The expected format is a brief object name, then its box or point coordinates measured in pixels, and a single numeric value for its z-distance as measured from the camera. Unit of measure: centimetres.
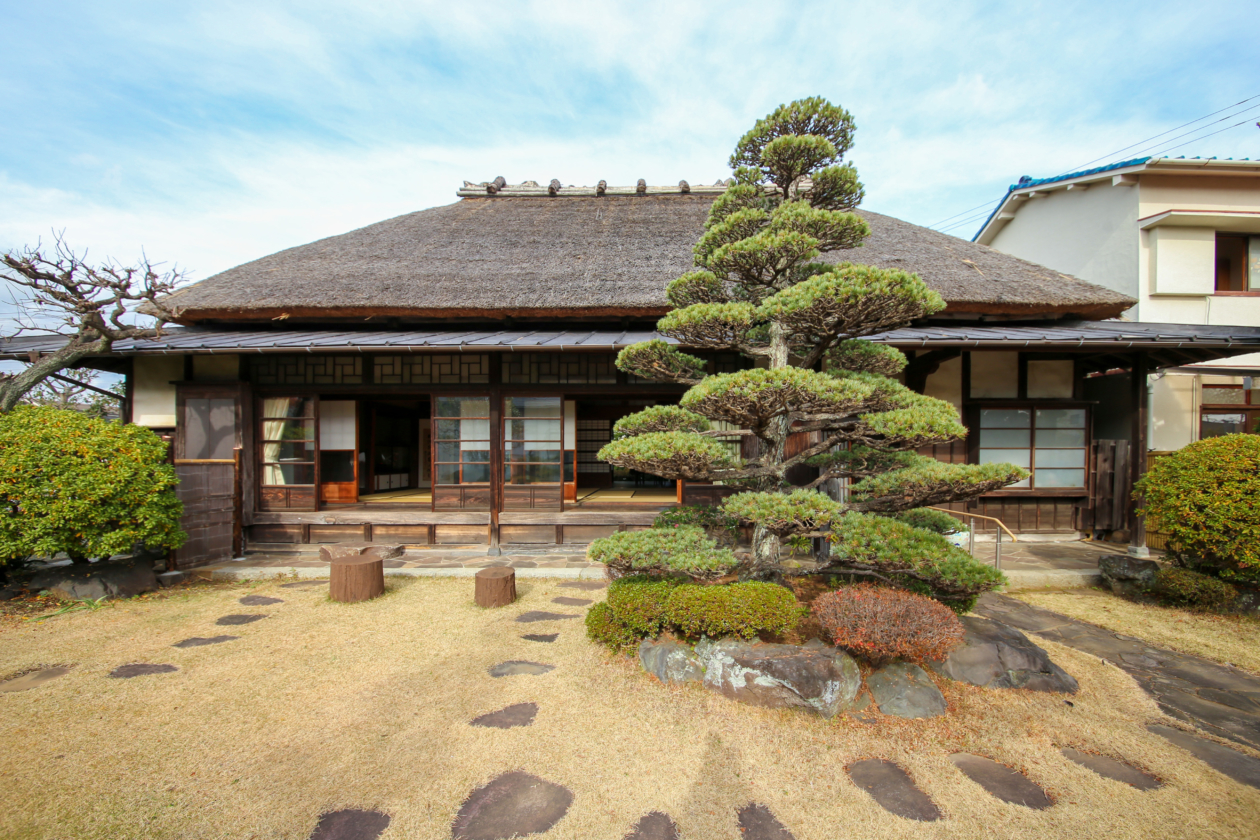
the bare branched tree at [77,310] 573
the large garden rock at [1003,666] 349
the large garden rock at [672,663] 345
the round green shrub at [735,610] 334
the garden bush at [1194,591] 493
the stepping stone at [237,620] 467
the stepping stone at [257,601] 520
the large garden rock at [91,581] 502
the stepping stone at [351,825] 218
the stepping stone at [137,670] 361
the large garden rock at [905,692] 315
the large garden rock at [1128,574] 545
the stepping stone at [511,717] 305
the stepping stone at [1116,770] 257
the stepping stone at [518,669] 371
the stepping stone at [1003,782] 244
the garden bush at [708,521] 417
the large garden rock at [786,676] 311
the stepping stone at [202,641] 417
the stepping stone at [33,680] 340
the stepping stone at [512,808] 222
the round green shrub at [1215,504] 476
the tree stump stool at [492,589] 512
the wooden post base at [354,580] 524
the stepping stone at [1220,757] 266
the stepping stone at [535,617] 477
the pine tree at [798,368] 334
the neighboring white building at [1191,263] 899
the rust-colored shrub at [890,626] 313
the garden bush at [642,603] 362
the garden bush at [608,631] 384
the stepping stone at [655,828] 221
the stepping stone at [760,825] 222
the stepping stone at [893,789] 237
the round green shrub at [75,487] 470
